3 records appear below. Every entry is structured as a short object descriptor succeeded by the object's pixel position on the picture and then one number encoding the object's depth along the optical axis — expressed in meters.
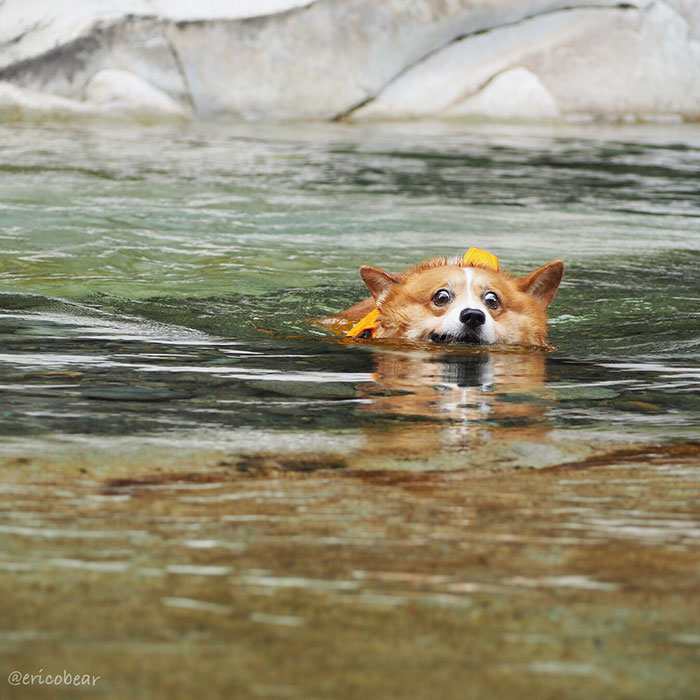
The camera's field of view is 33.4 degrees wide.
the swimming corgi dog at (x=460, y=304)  5.34
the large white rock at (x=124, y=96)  19.97
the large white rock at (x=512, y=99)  21.34
